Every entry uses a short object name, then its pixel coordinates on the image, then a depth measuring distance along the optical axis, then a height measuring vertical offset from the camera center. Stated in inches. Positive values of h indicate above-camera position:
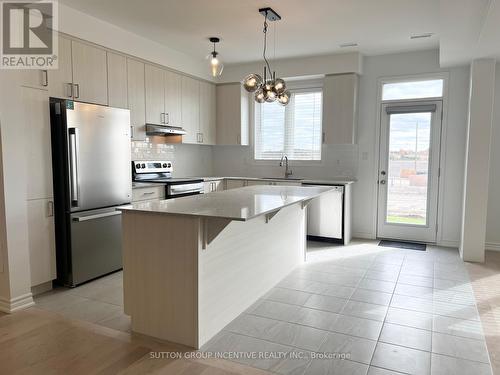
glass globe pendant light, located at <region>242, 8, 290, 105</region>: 134.1 +25.7
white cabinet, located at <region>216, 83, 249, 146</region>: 242.1 +28.8
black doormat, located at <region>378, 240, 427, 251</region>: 203.5 -47.8
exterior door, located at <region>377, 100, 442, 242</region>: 207.3 -6.0
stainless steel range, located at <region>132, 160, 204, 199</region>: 185.0 -11.5
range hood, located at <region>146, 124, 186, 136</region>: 187.5 +14.6
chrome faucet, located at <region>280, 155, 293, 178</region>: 241.6 -5.5
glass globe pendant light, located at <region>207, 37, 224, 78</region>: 137.4 +35.4
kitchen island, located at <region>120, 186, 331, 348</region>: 95.0 -29.2
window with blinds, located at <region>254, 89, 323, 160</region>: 235.0 +20.0
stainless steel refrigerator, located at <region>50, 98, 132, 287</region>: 136.9 -10.8
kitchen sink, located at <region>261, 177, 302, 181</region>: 237.4 -12.5
